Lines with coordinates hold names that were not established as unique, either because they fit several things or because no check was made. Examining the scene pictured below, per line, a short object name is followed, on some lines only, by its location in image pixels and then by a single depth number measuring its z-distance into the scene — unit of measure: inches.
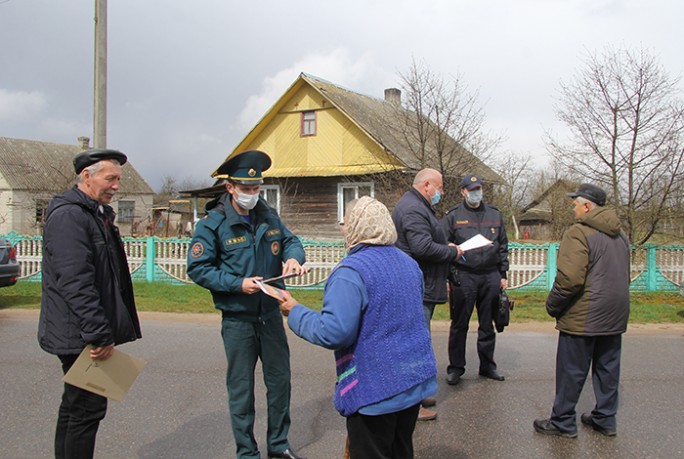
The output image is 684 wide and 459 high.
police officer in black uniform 224.7
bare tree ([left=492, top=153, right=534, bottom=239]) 742.9
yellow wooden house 883.4
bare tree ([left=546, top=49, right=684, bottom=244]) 459.2
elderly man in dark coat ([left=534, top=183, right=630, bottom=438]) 170.4
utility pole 414.6
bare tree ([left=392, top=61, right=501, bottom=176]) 525.3
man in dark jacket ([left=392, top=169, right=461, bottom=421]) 189.8
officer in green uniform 146.4
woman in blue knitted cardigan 104.0
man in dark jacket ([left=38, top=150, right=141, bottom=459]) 120.0
